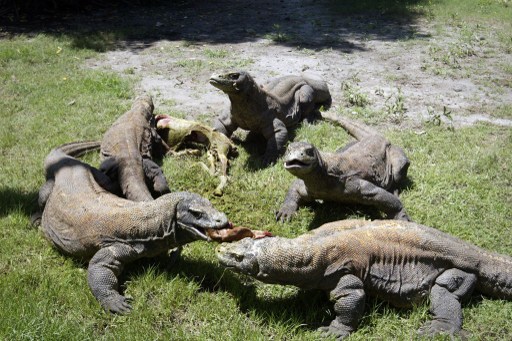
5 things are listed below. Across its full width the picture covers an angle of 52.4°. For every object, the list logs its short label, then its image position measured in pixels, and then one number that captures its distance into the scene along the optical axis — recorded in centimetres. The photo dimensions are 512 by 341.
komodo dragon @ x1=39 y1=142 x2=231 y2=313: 439
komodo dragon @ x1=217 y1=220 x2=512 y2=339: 410
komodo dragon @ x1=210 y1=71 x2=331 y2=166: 698
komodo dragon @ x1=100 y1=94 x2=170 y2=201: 593
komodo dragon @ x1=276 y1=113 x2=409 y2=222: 521
